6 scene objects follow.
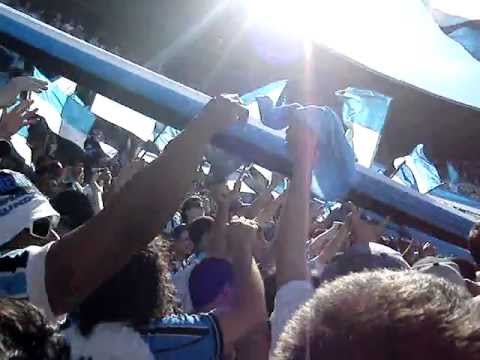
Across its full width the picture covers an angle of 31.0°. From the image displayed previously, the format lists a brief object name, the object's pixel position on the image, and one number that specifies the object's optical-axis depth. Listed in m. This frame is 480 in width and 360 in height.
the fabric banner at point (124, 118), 6.61
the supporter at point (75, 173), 6.51
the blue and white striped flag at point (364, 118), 4.88
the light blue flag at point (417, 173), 5.95
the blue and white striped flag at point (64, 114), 6.18
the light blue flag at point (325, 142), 2.39
